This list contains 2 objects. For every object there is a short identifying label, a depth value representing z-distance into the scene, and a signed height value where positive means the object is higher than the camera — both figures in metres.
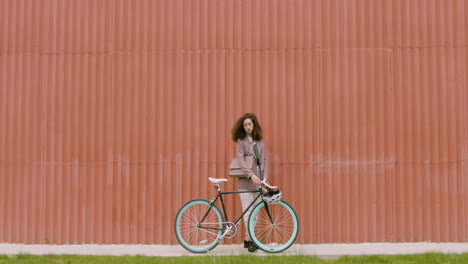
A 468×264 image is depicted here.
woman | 6.96 -0.07
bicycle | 6.79 -1.06
